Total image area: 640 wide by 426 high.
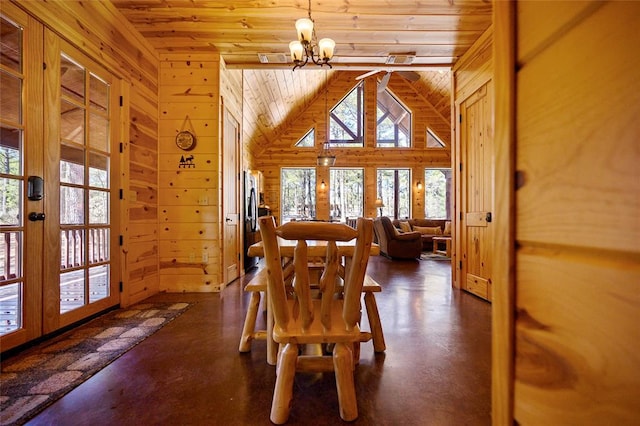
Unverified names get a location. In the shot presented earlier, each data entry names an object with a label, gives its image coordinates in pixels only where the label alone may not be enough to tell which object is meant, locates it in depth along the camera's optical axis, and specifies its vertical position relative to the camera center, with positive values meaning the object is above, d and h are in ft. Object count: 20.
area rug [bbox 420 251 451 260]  20.93 -3.41
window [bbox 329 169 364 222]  30.09 +1.93
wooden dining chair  3.51 -1.32
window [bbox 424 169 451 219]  30.37 +1.81
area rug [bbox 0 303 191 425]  4.53 -2.94
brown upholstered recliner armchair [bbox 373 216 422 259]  19.88 -2.28
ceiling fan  20.36 +9.45
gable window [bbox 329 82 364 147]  30.19 +9.30
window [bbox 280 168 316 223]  29.91 +1.94
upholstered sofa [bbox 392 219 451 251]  24.81 -1.54
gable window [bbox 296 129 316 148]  29.76 +7.22
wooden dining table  5.26 -0.76
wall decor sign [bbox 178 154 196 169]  11.37 +1.88
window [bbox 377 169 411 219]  30.35 +1.82
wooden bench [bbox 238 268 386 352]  6.26 -2.49
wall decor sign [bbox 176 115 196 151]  11.27 +2.79
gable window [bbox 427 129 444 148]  30.24 +7.27
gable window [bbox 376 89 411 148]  30.45 +9.20
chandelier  8.74 +5.51
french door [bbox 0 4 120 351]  6.04 +0.67
